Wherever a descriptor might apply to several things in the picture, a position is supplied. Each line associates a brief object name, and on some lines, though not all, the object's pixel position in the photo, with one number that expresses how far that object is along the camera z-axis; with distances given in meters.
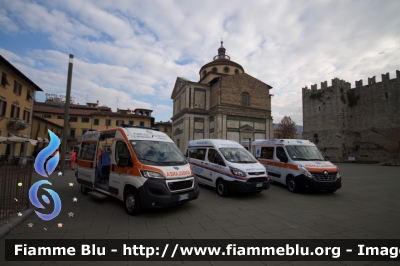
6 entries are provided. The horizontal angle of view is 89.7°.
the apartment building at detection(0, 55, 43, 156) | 20.33
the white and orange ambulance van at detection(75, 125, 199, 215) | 5.30
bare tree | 54.34
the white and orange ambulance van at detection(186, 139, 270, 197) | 7.52
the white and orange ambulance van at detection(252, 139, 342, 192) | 8.29
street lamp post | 10.80
